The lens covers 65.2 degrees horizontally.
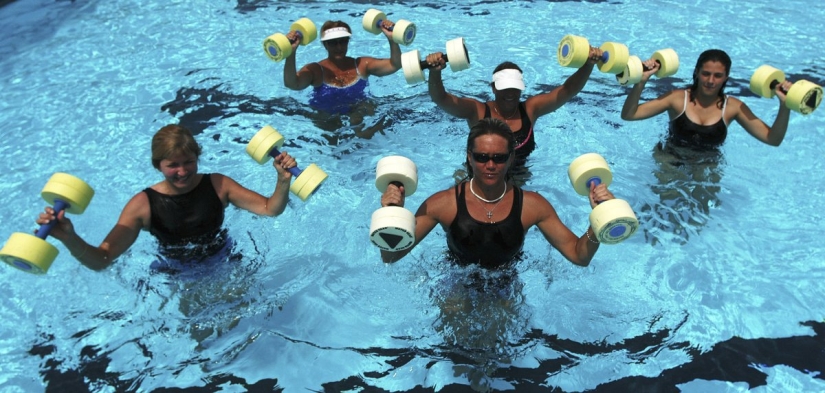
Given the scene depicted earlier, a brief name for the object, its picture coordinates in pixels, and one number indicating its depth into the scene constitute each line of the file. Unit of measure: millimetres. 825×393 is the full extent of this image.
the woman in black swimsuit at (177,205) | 4031
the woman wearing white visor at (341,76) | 7266
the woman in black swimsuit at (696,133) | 5801
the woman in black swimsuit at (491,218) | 4062
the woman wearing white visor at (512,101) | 5461
